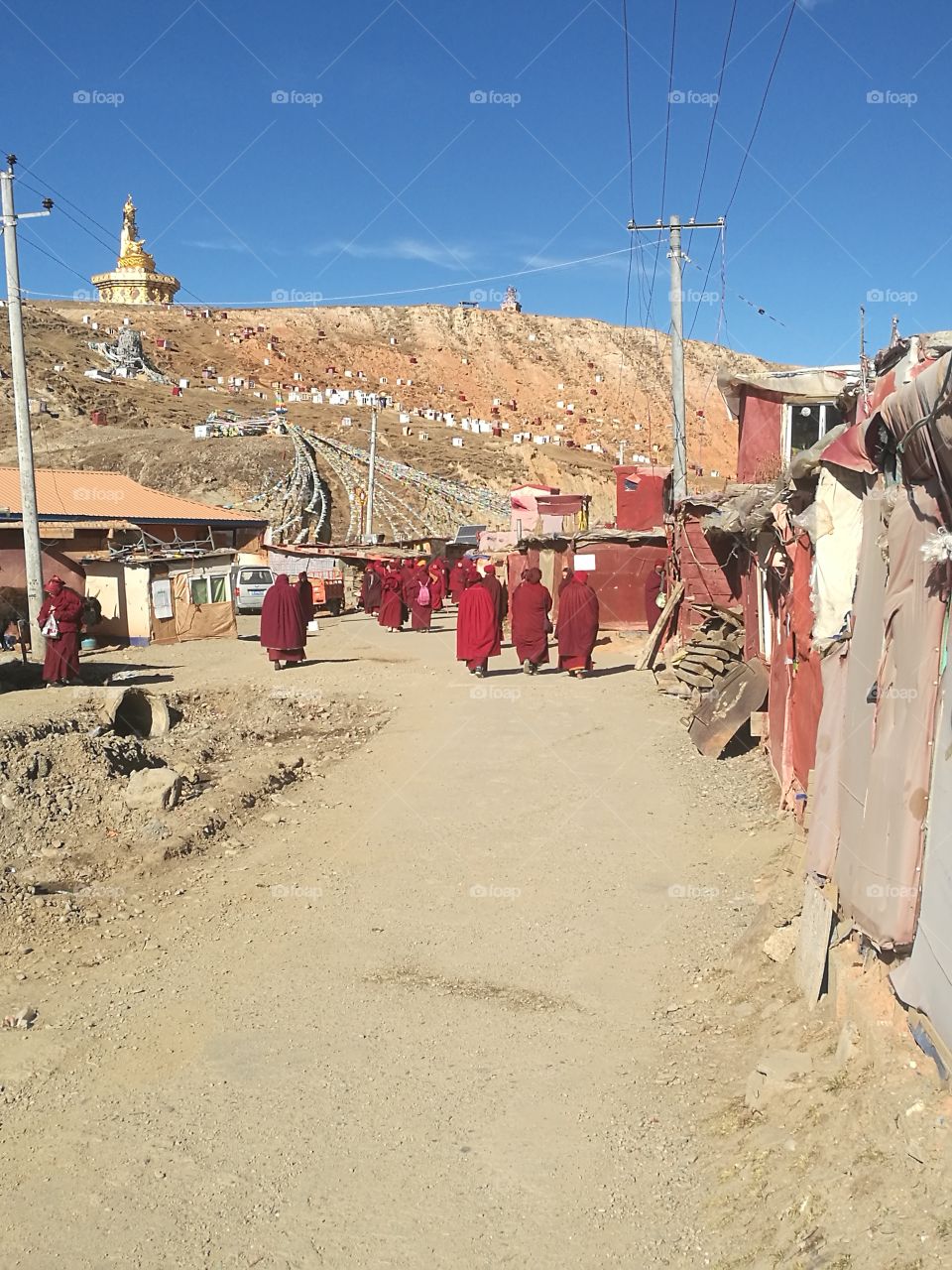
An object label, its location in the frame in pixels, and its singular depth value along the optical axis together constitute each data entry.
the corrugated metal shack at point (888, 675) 3.28
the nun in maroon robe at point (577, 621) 14.64
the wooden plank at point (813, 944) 4.22
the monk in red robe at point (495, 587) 15.45
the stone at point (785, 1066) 3.75
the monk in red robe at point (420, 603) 22.83
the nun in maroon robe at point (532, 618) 14.98
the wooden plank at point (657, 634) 15.57
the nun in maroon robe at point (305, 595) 17.56
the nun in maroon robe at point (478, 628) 15.09
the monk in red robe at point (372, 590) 27.86
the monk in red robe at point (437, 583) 26.64
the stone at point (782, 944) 4.86
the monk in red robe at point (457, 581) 26.30
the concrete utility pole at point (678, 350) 17.55
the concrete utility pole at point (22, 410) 16.05
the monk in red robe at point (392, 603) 23.72
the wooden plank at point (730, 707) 9.60
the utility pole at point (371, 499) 35.84
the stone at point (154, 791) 8.73
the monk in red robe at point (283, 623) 16.64
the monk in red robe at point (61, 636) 14.08
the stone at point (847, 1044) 3.59
